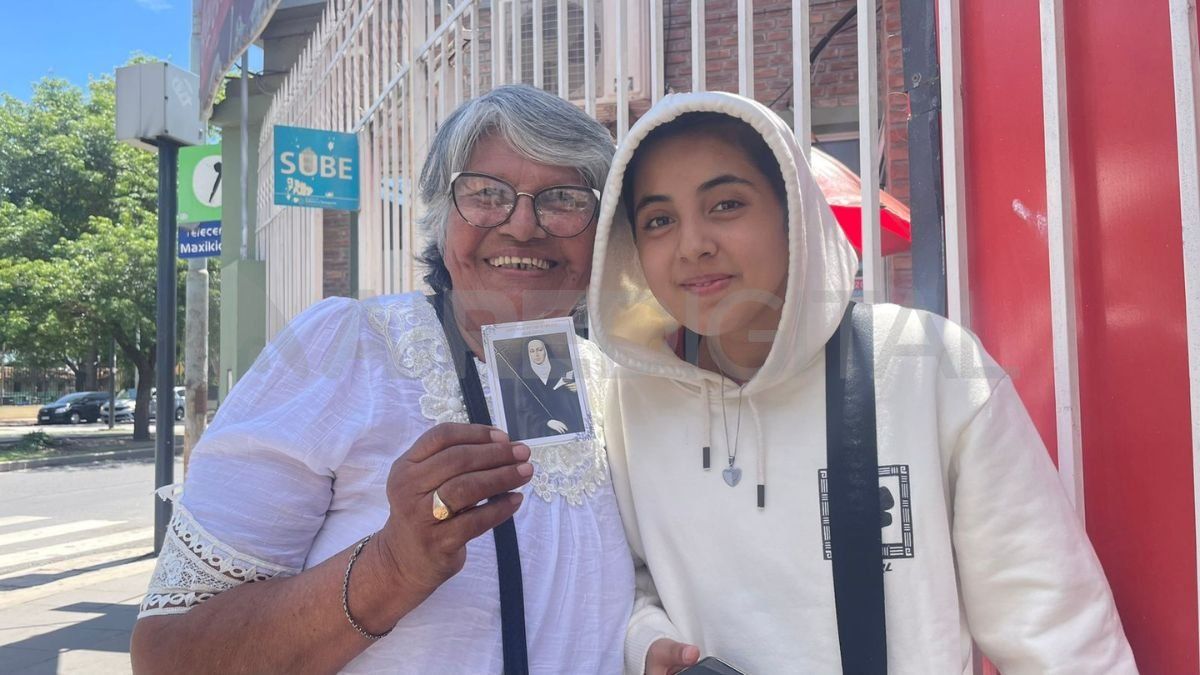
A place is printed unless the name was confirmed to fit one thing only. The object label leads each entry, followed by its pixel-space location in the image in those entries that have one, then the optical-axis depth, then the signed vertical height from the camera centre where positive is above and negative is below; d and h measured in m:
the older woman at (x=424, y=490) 1.33 -0.19
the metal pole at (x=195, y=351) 8.35 +0.31
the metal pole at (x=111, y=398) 26.17 -0.42
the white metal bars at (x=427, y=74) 2.48 +1.41
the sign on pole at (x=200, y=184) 8.34 +1.94
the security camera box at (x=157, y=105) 7.29 +2.39
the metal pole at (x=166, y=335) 7.42 +0.43
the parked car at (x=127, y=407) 32.44 -0.89
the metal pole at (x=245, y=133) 8.71 +2.46
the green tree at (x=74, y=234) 19.05 +3.59
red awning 3.39 +0.65
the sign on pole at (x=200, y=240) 8.32 +1.39
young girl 1.37 -0.14
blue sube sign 5.45 +1.35
